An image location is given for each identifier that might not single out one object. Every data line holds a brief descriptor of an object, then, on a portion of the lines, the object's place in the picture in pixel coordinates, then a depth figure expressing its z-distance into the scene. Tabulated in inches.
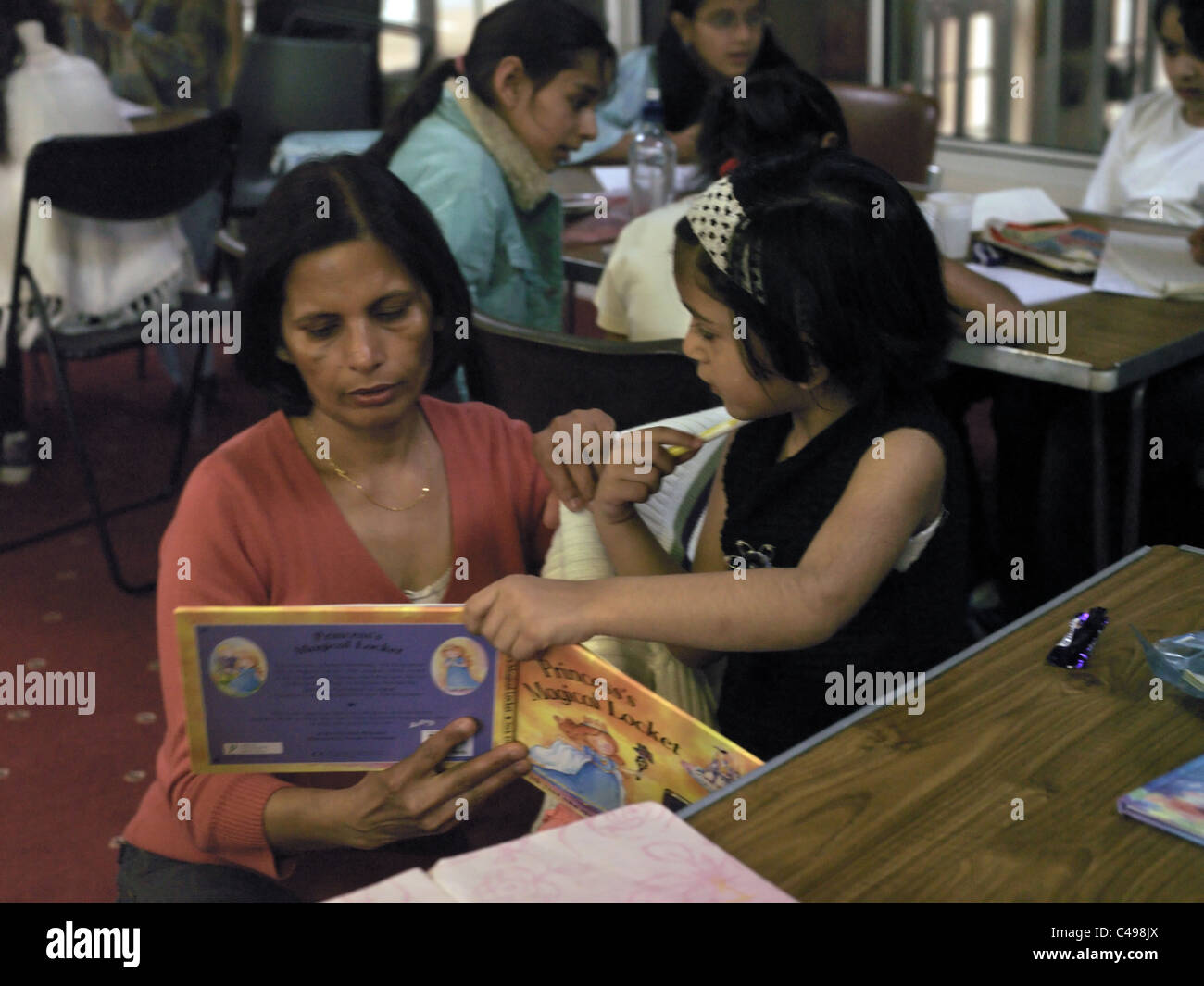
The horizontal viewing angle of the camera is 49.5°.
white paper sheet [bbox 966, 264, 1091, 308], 81.6
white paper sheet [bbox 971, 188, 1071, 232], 100.3
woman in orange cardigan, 43.1
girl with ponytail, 85.4
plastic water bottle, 108.3
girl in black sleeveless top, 39.7
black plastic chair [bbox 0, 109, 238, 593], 103.4
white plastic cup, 87.7
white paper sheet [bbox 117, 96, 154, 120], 147.2
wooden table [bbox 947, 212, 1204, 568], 69.7
